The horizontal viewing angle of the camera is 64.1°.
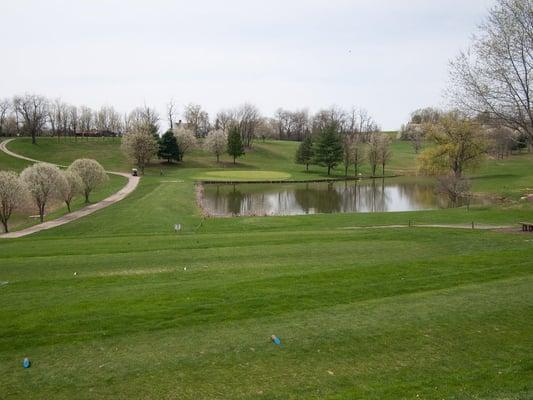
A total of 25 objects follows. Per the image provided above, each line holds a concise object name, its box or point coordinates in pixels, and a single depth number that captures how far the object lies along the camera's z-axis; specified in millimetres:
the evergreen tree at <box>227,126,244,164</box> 89688
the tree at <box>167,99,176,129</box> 128500
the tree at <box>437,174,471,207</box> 46219
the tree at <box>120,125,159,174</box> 71850
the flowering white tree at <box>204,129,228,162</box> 90938
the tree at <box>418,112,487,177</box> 56219
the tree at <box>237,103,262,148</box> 117219
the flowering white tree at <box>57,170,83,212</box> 36281
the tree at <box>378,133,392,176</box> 84688
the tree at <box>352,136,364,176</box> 85062
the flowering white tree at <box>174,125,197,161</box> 87812
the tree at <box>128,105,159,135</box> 81881
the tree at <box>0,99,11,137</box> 115150
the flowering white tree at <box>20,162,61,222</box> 34094
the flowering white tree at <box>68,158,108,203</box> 42875
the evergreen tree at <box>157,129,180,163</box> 82062
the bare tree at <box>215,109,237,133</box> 130875
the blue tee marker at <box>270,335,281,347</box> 8250
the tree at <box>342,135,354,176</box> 83406
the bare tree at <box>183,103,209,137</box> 131750
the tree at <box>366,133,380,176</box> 84375
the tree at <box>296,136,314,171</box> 86050
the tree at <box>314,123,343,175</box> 81062
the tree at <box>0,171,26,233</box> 29938
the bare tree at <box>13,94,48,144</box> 103588
